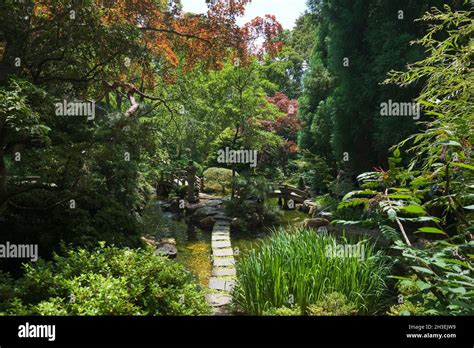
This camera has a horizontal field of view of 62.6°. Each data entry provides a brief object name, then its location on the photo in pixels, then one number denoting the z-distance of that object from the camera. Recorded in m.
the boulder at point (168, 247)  7.02
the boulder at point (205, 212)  10.03
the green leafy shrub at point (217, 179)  14.45
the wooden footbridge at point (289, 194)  12.46
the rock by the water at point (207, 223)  9.54
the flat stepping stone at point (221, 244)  7.50
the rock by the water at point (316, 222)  8.99
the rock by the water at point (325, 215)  9.40
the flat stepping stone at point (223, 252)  6.97
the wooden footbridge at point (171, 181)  13.22
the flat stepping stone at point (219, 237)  8.03
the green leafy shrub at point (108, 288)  2.80
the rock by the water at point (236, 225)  9.30
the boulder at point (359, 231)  6.88
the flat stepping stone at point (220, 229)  8.73
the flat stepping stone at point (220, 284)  5.32
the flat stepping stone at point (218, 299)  4.79
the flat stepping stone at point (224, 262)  6.37
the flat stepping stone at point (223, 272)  5.95
